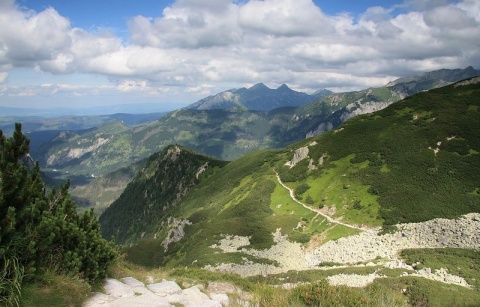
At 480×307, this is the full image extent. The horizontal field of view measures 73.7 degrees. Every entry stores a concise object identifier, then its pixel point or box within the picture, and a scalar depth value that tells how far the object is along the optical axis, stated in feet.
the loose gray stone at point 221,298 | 44.70
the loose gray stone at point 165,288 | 49.01
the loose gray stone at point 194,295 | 47.00
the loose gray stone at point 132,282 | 51.31
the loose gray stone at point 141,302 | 39.71
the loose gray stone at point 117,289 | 44.14
